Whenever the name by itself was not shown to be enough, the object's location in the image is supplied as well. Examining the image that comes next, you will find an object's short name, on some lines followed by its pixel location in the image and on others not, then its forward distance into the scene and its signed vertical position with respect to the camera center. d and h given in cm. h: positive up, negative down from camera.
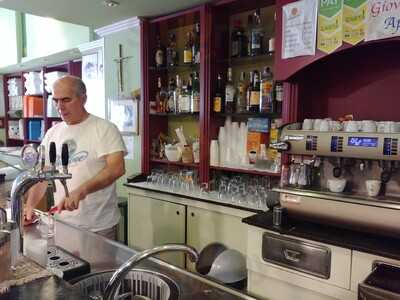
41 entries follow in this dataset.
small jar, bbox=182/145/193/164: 293 -29
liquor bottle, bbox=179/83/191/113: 289 +17
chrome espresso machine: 161 -31
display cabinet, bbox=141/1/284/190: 257 +47
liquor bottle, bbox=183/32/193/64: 290 +58
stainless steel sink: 107 -53
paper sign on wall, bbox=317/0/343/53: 188 +53
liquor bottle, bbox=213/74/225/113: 269 +18
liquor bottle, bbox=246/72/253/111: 254 +22
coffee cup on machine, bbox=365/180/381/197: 176 -33
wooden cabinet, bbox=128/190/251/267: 237 -77
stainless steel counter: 103 -50
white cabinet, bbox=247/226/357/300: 156 -76
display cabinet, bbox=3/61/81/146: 479 +15
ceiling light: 268 +91
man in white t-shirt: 190 -19
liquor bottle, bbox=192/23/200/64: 285 +62
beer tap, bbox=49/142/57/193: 107 -11
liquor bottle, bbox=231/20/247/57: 263 +59
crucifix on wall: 339 +50
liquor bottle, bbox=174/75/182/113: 297 +23
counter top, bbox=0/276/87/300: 88 -44
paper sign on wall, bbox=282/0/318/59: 199 +55
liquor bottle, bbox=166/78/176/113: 306 +19
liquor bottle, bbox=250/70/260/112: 248 +19
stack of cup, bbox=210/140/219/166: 272 -25
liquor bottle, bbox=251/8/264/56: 250 +58
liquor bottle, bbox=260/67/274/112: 241 +19
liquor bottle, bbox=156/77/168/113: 313 +21
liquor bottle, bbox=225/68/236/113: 265 +18
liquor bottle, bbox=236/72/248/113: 261 +17
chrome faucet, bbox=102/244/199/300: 82 -34
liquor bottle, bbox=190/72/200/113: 282 +19
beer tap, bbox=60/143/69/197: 109 -12
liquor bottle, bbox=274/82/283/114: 234 +17
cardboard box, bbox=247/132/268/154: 258 -14
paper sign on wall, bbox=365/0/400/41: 169 +51
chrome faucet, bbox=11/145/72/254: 108 -18
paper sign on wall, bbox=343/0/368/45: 180 +53
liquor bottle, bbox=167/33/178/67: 309 +60
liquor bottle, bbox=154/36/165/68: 311 +56
